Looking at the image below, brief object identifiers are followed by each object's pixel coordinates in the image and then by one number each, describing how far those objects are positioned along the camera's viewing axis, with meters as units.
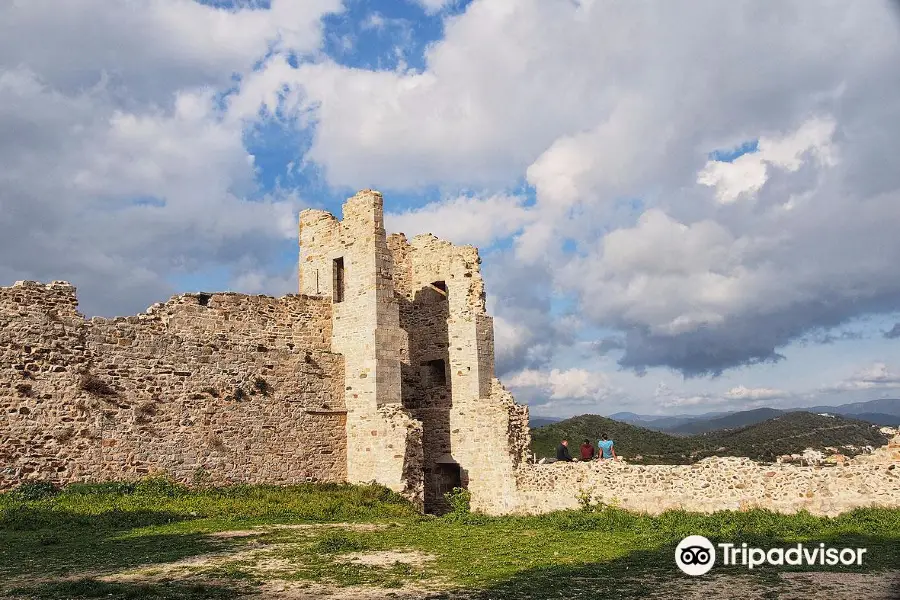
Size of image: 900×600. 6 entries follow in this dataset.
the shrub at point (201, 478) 16.98
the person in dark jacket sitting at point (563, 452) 17.80
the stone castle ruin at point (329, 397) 14.72
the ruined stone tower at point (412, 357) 18.50
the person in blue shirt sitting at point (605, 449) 17.08
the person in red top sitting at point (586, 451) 17.73
